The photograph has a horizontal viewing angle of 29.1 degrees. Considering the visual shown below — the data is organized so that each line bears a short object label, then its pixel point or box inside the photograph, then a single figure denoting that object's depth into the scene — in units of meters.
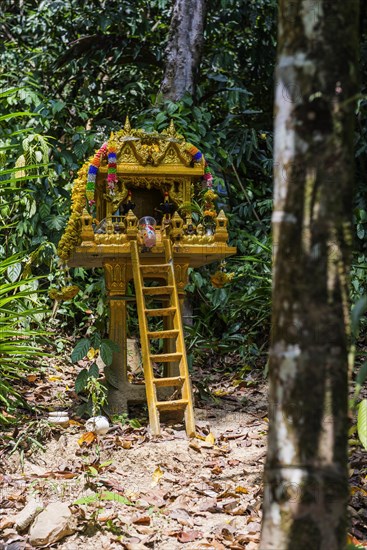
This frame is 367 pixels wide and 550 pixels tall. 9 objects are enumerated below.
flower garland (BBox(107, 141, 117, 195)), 5.36
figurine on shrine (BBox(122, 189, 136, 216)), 5.67
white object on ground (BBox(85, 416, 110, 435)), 4.56
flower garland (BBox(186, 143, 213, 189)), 5.55
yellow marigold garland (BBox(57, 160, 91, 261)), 5.16
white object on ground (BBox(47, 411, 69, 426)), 4.68
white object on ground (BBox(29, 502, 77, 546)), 3.08
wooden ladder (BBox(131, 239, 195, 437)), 4.75
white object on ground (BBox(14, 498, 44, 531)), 3.23
